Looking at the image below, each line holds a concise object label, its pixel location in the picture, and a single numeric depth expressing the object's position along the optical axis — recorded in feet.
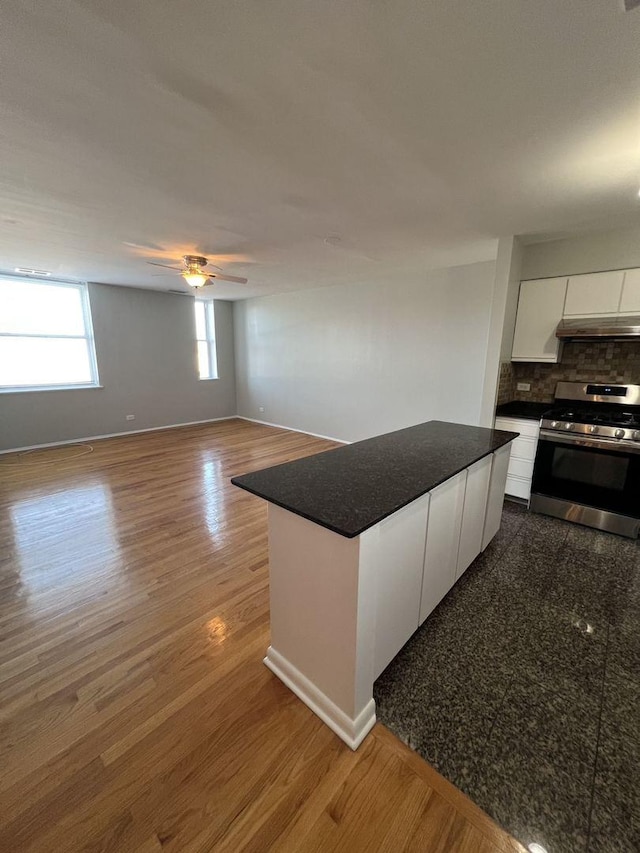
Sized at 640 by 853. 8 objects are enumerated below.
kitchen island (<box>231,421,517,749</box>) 4.04
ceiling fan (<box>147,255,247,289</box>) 11.83
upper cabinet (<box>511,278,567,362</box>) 10.55
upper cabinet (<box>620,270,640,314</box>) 9.25
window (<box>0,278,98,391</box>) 15.85
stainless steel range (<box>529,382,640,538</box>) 8.86
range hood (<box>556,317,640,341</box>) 8.97
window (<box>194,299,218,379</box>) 22.75
